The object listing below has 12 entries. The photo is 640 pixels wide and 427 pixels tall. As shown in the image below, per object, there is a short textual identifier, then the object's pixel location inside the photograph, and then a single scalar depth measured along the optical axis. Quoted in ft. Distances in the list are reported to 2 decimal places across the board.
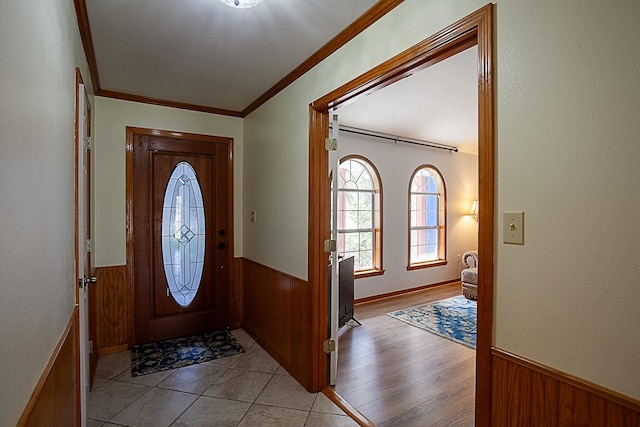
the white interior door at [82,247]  5.90
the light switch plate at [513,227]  3.89
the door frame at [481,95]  4.18
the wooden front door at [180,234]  10.99
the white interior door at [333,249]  8.32
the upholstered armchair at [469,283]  16.37
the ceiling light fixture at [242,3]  5.61
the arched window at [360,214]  16.08
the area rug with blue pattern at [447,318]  12.01
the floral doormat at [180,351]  9.38
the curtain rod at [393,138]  15.38
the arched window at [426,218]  18.71
